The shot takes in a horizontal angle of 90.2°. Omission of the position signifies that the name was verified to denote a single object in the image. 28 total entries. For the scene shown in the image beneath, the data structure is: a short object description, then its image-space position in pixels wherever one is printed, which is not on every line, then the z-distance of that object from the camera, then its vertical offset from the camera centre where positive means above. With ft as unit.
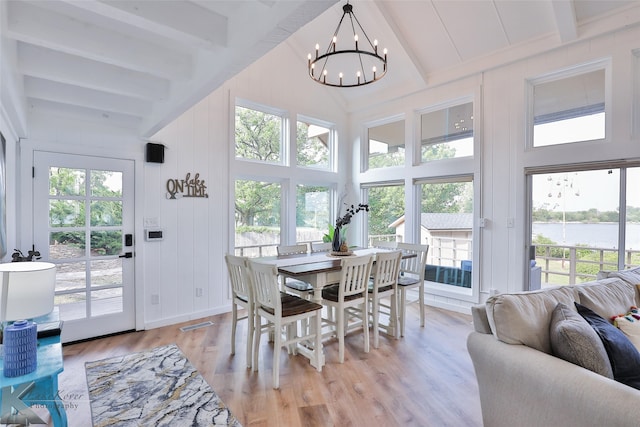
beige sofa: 3.98 -2.27
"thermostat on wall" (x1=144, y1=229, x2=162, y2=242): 11.87 -0.89
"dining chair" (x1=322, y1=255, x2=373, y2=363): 9.35 -2.59
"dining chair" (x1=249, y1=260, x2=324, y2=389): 8.05 -2.72
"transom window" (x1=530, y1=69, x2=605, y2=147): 10.96 +3.72
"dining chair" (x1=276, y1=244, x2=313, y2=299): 10.34 -2.55
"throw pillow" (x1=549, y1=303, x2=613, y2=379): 4.55 -1.99
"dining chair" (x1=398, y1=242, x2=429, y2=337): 11.54 -2.43
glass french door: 10.18 -0.83
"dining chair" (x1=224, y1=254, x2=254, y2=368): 8.97 -2.34
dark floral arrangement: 12.09 -1.04
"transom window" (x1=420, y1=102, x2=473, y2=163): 14.10 +3.62
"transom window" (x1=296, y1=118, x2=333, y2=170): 16.74 +3.63
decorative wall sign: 12.46 +0.95
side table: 4.58 -2.97
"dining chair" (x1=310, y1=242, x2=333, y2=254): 13.42 -1.55
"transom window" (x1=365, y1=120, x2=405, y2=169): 16.61 +3.56
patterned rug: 6.69 -4.36
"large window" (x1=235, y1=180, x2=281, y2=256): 14.70 -0.28
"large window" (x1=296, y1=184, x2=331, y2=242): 16.78 -0.06
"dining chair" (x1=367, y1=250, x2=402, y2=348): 10.37 -2.62
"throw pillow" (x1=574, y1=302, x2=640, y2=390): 4.71 -2.19
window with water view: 10.37 -0.42
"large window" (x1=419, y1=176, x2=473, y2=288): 14.14 -0.82
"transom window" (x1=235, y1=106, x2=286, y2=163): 14.62 +3.63
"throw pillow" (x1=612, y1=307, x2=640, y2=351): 5.69 -2.12
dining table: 8.89 -1.66
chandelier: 15.15 +7.63
